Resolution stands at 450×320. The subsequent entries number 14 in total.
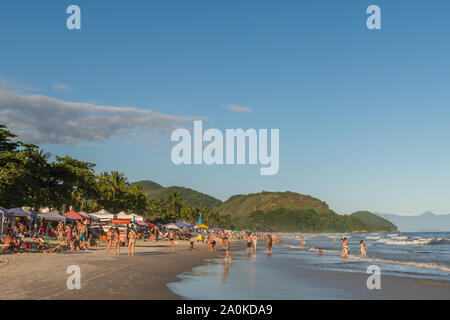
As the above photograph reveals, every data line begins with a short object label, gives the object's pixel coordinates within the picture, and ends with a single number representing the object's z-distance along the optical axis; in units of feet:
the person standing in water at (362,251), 114.73
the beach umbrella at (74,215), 116.67
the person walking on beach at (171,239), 108.72
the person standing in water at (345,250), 109.60
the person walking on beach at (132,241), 82.53
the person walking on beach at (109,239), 82.88
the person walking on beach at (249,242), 106.39
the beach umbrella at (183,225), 195.48
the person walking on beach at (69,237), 85.91
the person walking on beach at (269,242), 122.11
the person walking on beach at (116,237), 84.37
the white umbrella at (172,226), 183.46
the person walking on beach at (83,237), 91.09
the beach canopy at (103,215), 133.48
